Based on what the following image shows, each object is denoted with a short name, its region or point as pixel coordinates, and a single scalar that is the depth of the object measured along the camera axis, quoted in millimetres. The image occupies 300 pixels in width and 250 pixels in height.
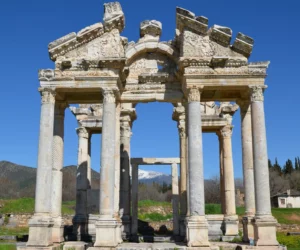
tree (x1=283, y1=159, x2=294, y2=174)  91688
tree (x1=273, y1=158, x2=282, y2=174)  90712
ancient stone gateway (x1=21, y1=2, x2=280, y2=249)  17234
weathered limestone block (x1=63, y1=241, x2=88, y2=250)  17562
